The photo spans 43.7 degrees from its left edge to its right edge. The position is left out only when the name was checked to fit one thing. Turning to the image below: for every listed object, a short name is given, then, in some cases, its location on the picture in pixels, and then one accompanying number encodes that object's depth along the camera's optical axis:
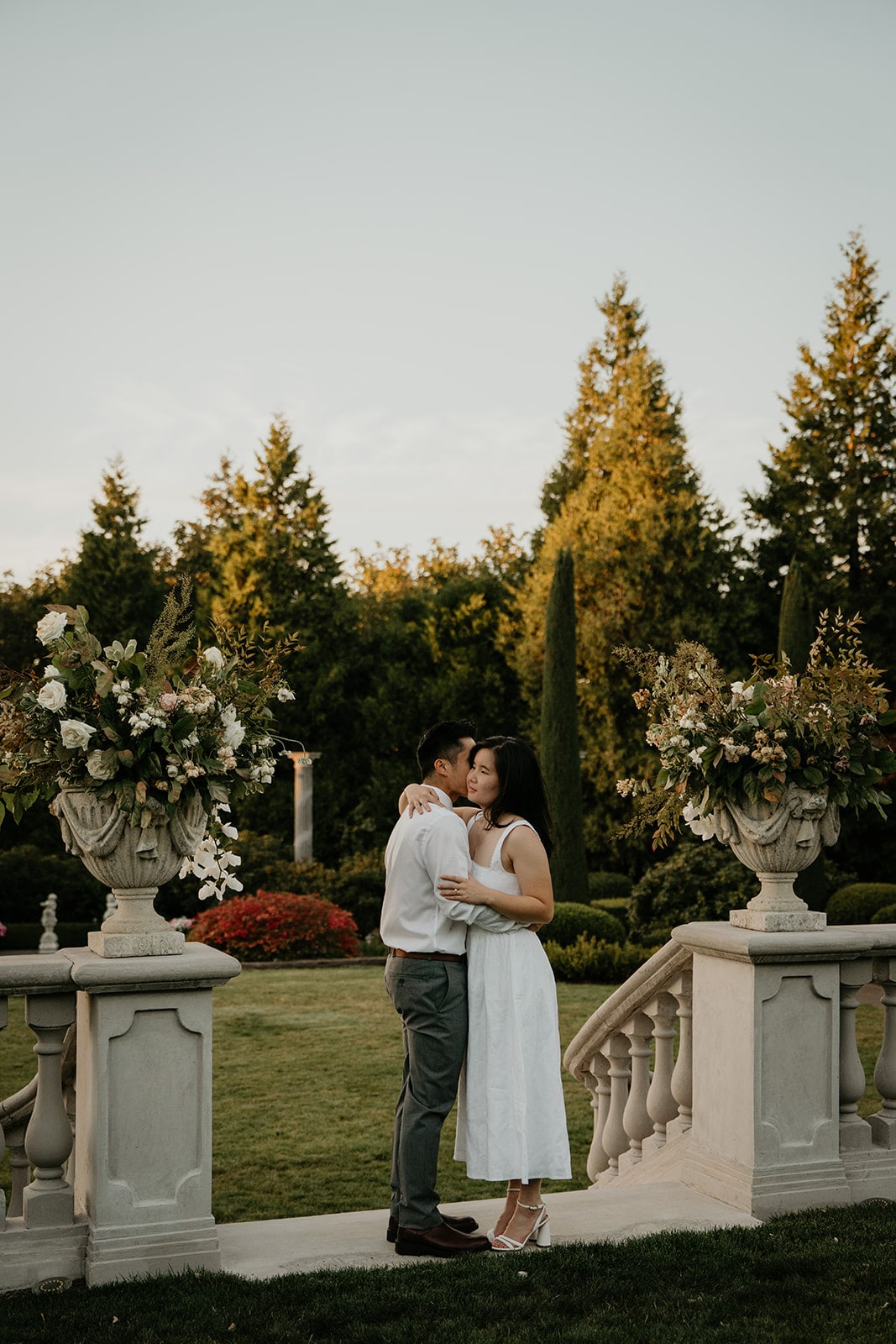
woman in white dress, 3.67
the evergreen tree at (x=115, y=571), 24.73
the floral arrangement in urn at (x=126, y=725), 3.40
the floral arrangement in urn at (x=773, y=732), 4.08
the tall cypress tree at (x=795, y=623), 18.39
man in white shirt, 3.70
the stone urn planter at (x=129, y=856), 3.48
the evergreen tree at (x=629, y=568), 22.33
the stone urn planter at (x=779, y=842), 4.14
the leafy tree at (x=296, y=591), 23.48
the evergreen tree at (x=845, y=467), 21.98
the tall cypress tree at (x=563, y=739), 17.73
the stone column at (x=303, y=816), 19.92
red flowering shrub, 15.58
